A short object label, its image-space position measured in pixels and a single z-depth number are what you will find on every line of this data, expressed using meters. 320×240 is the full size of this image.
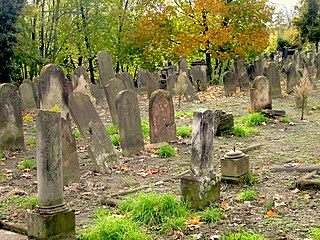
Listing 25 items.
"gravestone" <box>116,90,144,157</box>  9.60
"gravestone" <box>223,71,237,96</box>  19.92
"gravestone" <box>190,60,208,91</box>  23.23
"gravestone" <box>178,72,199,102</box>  18.86
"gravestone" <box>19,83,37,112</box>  18.27
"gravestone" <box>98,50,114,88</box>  16.69
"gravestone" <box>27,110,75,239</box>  5.00
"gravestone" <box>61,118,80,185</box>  7.66
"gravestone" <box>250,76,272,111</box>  14.03
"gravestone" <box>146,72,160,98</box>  19.17
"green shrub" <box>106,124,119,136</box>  12.10
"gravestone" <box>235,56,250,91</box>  20.91
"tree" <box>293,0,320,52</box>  39.59
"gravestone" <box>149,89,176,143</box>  10.57
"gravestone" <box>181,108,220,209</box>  5.98
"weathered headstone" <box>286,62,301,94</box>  18.56
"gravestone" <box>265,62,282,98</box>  17.34
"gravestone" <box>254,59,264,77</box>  23.89
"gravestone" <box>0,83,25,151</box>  10.50
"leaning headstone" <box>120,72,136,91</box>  20.30
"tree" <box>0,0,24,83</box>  22.53
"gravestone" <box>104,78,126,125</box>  13.25
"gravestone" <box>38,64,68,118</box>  10.89
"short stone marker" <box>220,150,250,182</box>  6.98
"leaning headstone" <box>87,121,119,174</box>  8.43
